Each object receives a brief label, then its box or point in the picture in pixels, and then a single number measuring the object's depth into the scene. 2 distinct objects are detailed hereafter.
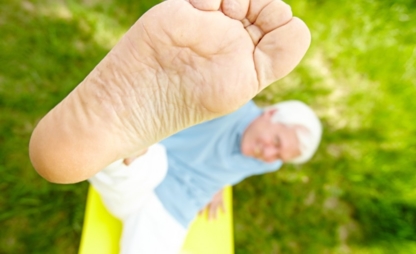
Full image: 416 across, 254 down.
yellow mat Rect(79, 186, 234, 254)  1.18
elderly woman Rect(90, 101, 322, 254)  1.23
